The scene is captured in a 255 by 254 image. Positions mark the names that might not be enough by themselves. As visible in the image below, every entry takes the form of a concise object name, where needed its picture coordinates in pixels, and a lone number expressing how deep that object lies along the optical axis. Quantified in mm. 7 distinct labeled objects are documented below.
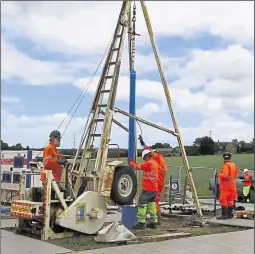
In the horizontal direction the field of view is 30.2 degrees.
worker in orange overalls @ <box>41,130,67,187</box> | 9670
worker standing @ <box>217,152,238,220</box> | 12094
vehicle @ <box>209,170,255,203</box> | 19031
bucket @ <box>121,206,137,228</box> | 10883
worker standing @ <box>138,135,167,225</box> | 11320
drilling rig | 9148
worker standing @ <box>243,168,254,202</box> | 18375
